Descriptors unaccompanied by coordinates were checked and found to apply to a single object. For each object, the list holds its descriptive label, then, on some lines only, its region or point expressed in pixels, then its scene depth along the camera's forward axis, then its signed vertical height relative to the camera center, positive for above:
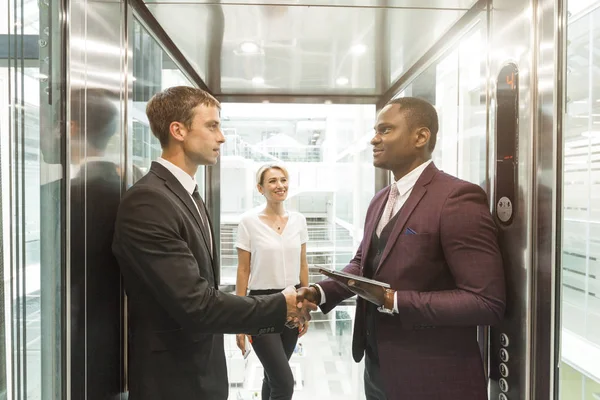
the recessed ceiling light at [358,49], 2.18 +0.81
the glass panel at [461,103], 1.64 +0.46
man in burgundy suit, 1.29 -0.32
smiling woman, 2.32 -0.42
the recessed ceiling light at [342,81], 2.73 +0.79
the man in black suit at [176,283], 1.23 -0.28
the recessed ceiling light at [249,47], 2.12 +0.80
